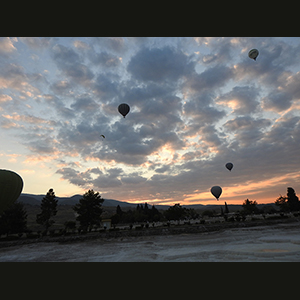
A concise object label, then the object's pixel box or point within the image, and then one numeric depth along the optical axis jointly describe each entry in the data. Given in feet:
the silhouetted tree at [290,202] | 246.06
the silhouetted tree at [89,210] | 151.74
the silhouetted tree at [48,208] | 176.15
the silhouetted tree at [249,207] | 248.79
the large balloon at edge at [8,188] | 81.10
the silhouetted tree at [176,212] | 187.32
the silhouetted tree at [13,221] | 149.07
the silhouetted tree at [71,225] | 173.06
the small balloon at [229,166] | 168.29
